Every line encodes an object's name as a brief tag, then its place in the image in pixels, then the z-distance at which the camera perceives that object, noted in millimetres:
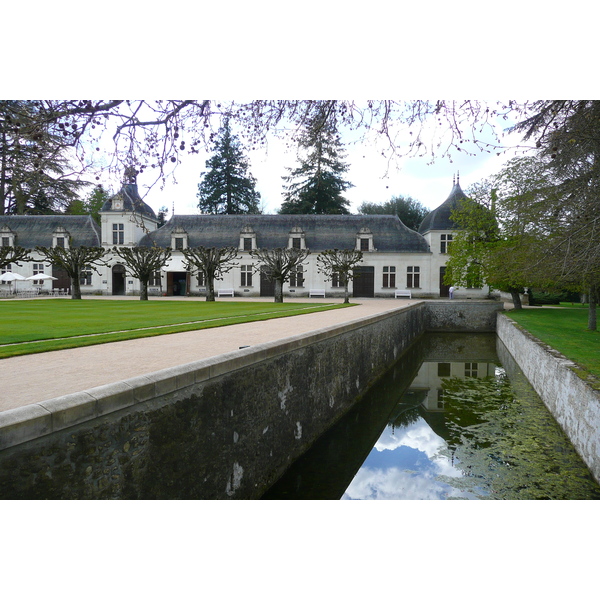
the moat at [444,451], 7289
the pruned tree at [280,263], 28000
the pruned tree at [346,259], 27875
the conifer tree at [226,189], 49312
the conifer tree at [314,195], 45875
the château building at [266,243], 36438
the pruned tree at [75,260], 28688
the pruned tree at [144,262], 28938
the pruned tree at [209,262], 28750
